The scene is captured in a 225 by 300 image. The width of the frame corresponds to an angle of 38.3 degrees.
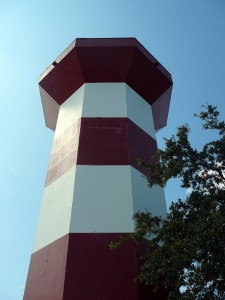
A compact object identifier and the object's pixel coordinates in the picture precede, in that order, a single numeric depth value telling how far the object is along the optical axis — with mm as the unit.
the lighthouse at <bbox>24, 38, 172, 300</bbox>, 7938
